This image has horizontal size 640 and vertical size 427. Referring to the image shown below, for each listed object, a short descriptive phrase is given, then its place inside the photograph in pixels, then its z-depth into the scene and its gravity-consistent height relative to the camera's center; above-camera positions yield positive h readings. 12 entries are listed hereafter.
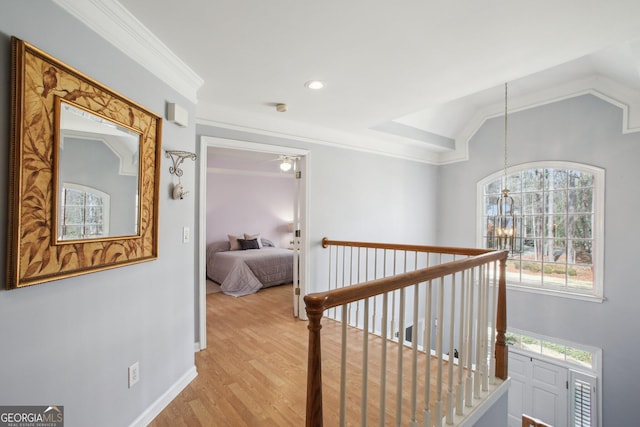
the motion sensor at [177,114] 1.95 +0.67
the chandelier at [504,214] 4.31 +0.03
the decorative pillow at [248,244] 5.98 -0.65
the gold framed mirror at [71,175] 1.05 +0.16
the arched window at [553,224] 3.71 -0.10
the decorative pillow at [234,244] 6.01 -0.66
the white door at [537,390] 3.91 -2.45
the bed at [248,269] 4.64 -0.97
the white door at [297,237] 3.47 -0.28
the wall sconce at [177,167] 2.00 +0.32
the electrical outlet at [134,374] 1.61 -0.92
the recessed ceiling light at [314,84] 2.36 +1.07
